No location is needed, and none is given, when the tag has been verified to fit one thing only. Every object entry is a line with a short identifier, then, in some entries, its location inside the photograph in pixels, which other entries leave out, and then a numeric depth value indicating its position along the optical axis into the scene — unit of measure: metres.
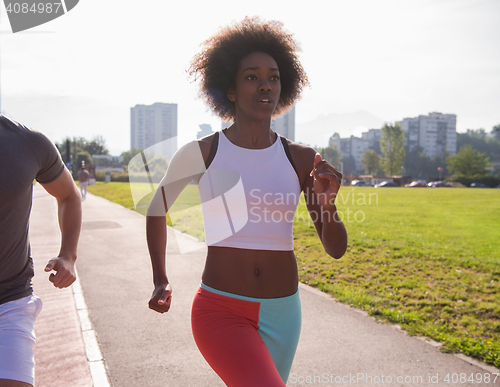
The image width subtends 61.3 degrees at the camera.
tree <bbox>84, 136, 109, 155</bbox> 116.75
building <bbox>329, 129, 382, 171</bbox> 173.96
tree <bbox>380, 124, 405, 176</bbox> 85.88
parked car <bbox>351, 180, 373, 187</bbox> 72.77
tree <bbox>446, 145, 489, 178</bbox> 80.25
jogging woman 1.89
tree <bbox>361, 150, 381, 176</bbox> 103.44
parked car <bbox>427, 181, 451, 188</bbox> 72.58
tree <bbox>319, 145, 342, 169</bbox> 108.24
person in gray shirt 1.75
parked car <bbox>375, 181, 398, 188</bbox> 71.66
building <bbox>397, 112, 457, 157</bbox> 158.88
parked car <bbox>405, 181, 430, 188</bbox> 75.38
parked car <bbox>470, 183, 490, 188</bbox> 70.94
